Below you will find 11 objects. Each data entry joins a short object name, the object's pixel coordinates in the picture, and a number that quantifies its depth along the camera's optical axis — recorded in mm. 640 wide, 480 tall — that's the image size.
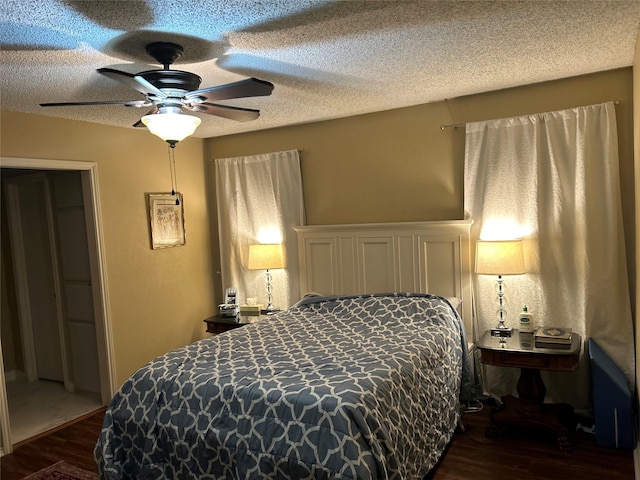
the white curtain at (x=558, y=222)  3188
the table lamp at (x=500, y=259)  3318
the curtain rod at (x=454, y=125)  3726
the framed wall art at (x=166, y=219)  4441
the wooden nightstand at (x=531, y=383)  2967
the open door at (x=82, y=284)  3988
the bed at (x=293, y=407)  2076
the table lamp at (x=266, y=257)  4441
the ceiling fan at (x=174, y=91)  2225
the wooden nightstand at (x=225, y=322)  4285
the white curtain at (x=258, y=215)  4547
